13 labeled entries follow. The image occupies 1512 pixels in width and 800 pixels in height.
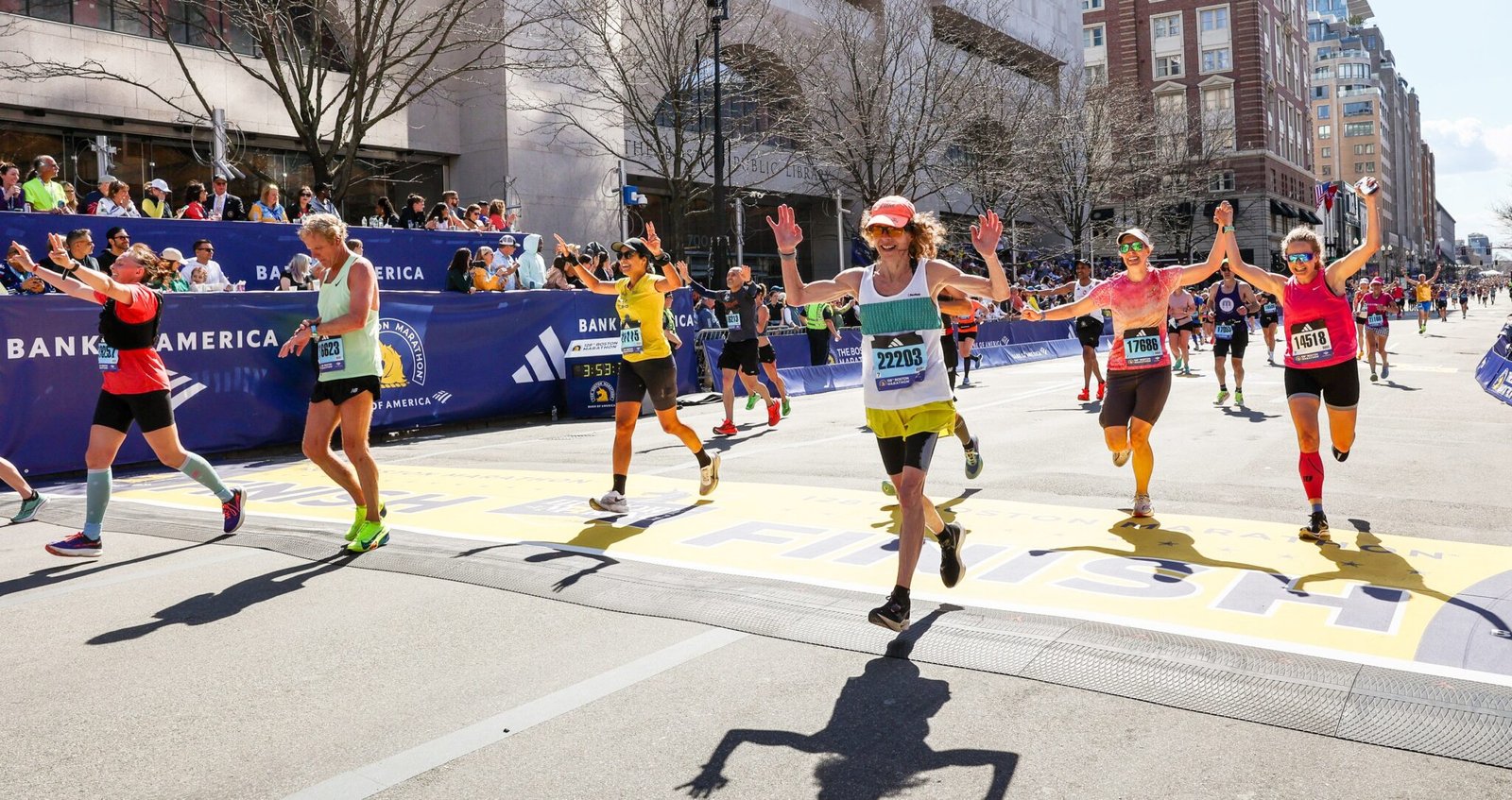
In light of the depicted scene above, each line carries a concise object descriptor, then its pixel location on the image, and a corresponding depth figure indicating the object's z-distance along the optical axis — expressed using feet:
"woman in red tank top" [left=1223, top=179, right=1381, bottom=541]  22.57
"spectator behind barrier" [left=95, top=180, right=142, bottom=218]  47.14
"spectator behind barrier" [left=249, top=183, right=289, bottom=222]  52.49
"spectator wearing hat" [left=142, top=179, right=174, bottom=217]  49.39
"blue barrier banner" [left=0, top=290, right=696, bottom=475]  35.55
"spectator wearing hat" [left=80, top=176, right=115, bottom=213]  47.09
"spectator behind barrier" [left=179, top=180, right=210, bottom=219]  49.75
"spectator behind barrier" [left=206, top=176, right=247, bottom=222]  52.31
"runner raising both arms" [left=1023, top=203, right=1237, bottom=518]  24.22
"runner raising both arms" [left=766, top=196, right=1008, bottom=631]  15.84
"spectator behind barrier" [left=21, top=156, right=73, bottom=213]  44.37
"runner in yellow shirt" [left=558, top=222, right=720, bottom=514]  26.23
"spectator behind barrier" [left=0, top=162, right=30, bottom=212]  44.11
